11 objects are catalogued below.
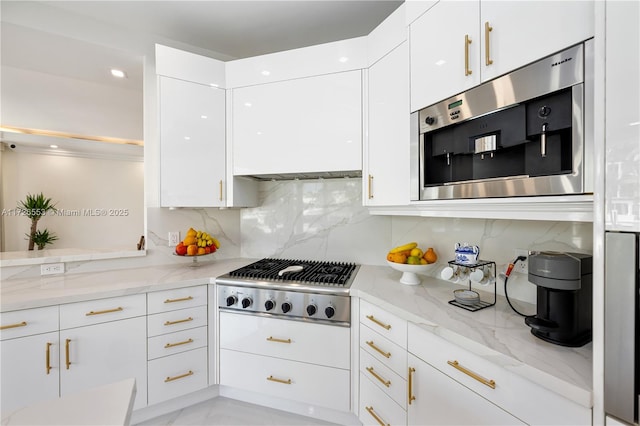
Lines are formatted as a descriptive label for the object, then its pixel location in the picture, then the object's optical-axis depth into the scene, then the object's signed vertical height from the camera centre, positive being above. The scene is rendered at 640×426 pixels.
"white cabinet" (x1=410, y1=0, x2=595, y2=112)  0.82 +0.63
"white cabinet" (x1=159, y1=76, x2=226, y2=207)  1.96 +0.49
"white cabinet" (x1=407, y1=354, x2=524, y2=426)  0.90 -0.72
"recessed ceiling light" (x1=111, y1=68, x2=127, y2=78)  2.43 +1.27
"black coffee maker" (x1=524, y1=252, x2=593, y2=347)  0.83 -0.28
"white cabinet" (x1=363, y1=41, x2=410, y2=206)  1.48 +0.46
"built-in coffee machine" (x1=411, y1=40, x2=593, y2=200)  0.79 +0.28
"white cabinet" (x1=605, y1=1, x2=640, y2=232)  0.59 +0.21
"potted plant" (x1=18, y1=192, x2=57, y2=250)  3.04 +0.01
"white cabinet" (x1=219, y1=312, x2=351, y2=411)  1.59 -0.93
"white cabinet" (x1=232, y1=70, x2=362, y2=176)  1.81 +0.60
